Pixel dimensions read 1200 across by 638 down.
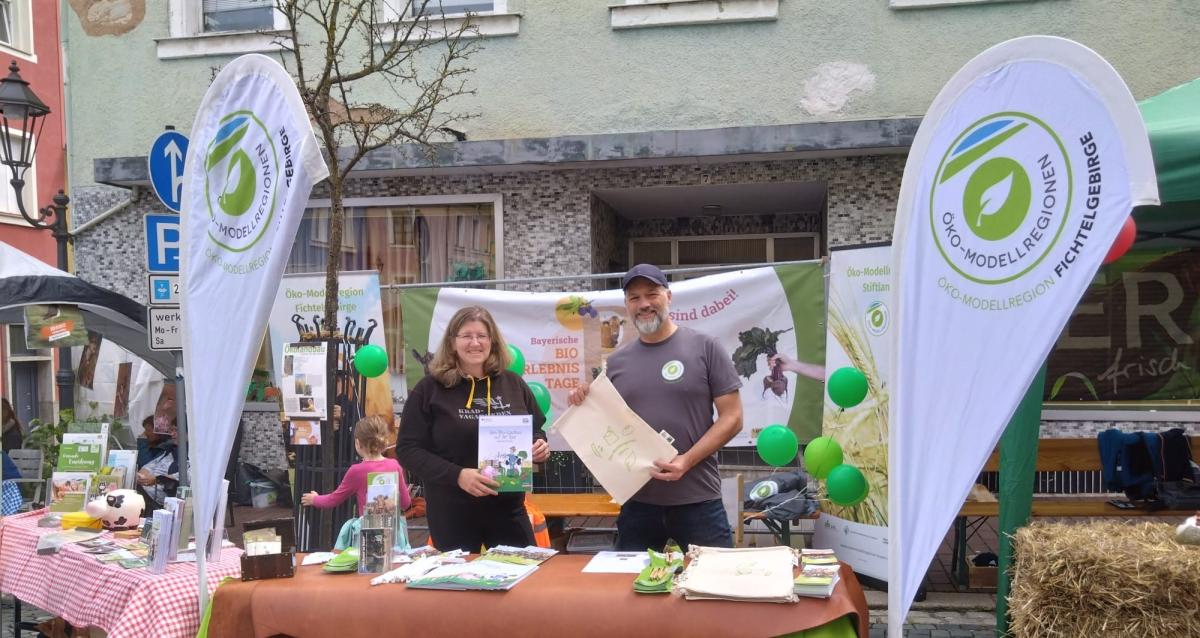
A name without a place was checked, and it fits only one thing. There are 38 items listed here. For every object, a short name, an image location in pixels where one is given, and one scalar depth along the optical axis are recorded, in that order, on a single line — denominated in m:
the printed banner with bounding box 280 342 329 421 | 7.12
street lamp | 7.78
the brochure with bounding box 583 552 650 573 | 3.59
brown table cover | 3.15
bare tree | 10.10
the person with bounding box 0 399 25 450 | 9.54
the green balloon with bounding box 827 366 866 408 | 5.17
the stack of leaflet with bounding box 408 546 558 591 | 3.39
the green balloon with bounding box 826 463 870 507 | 4.69
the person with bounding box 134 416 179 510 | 8.76
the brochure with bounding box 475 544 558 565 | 3.74
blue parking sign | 6.07
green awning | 4.32
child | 5.50
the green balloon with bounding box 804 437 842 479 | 5.00
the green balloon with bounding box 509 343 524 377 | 5.22
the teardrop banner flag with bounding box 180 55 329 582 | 3.61
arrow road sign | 6.27
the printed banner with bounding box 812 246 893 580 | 5.88
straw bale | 3.05
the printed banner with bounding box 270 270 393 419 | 7.65
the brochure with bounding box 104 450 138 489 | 5.36
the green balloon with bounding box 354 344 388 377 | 6.16
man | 4.10
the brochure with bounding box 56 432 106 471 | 5.53
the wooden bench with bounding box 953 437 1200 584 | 6.48
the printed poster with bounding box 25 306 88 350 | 8.15
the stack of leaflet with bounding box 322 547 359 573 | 3.76
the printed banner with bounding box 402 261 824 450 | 7.00
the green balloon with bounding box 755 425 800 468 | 5.01
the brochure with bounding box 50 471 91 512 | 5.37
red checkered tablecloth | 3.72
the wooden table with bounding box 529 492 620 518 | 6.64
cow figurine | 5.00
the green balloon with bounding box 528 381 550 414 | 5.63
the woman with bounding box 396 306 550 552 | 4.16
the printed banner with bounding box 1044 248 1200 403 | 6.88
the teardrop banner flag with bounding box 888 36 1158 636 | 2.68
